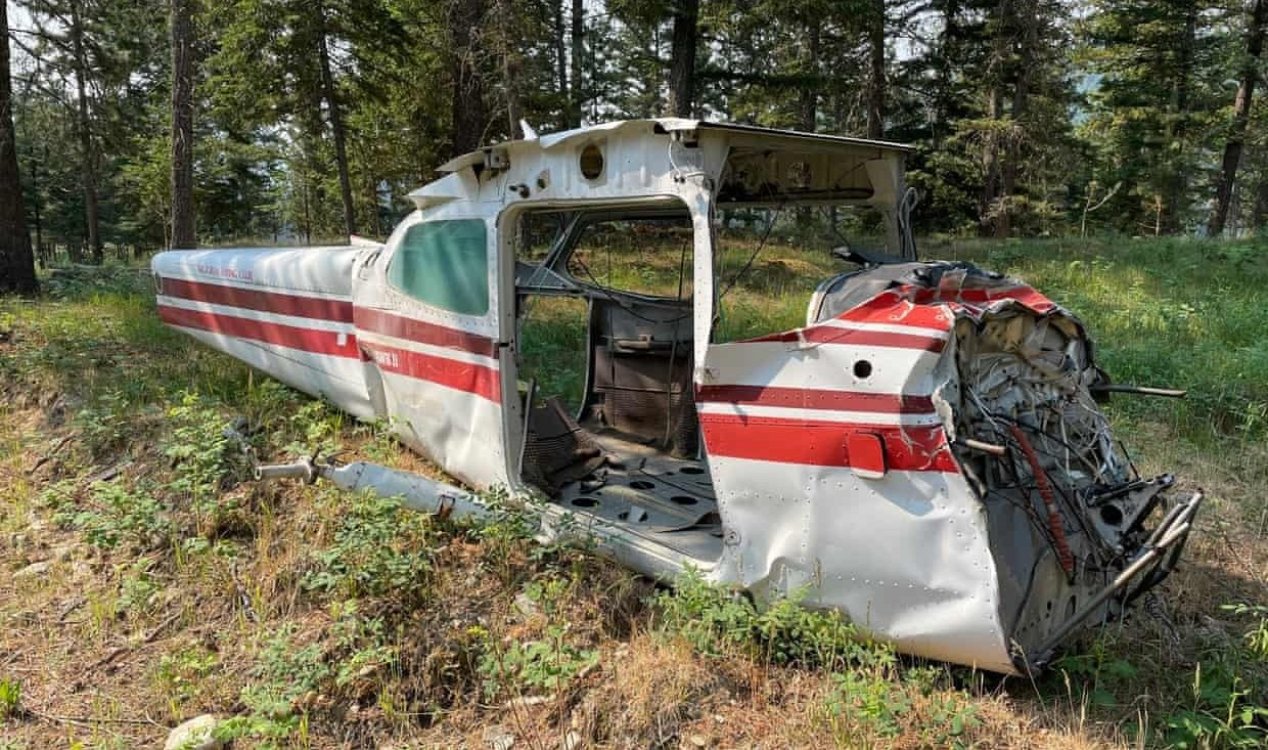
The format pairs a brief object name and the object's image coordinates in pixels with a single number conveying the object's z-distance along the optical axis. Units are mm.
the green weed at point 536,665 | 3051
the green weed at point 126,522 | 4180
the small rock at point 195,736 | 2809
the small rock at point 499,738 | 2873
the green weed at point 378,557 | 3615
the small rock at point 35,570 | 4051
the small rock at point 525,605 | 3578
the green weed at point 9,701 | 3070
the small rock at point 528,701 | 3047
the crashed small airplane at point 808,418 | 2701
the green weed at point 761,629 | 2955
